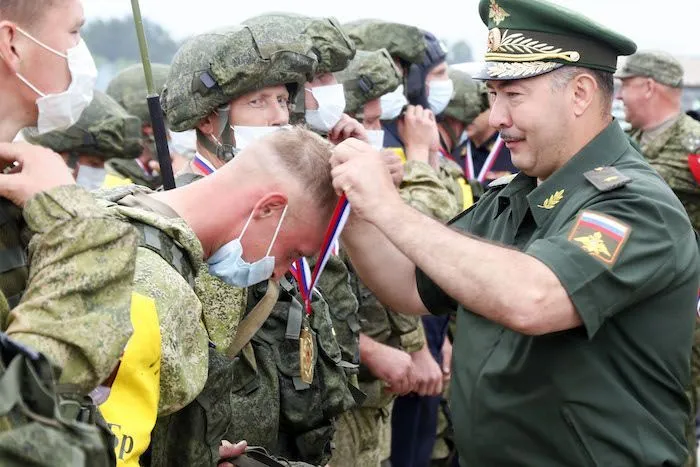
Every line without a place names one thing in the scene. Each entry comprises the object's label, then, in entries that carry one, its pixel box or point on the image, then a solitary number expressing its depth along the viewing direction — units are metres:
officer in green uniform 3.56
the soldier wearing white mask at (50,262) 2.18
